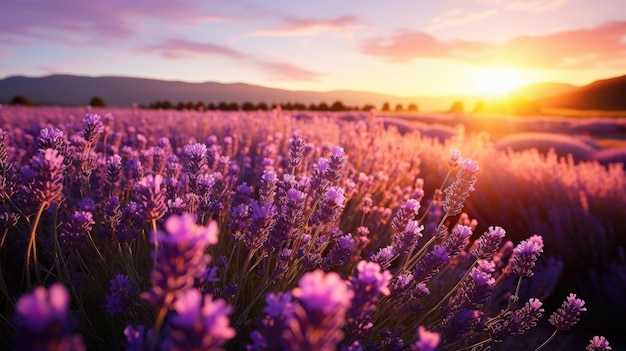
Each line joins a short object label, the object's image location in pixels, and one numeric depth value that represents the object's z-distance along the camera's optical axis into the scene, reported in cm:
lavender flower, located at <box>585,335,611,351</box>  37
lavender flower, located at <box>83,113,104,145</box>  48
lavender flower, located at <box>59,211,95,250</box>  38
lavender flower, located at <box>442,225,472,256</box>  47
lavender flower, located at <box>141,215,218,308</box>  17
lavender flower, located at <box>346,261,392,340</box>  24
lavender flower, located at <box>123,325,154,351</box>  24
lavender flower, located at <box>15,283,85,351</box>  14
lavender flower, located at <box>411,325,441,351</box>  21
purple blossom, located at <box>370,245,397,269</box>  42
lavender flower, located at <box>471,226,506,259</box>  45
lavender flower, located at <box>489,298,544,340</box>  40
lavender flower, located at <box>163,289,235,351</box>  16
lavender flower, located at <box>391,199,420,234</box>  45
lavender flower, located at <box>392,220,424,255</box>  44
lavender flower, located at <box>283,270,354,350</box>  17
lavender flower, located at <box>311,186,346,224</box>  42
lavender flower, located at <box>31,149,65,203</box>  28
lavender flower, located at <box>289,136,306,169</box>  54
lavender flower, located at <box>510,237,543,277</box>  41
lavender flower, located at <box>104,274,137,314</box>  36
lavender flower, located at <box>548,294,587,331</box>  41
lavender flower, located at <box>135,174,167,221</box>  29
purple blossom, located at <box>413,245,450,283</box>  41
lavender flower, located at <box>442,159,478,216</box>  49
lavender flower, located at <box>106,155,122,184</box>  49
